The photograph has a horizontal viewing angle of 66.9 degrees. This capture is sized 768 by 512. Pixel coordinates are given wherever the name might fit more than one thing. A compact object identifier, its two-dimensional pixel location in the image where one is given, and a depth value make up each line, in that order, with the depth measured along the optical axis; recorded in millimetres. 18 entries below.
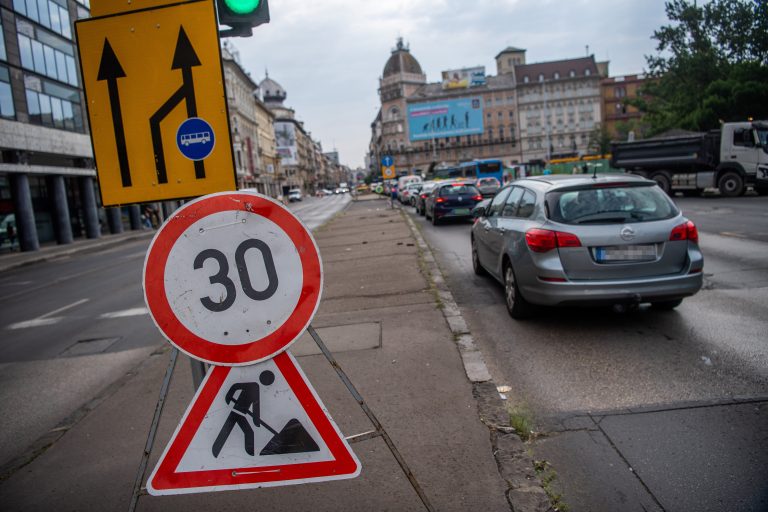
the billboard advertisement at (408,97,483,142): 84000
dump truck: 22625
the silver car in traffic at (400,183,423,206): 37750
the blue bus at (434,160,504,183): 55938
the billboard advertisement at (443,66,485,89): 112750
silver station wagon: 5742
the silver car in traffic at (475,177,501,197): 30109
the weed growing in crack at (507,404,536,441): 3646
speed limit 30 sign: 2457
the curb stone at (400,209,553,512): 2889
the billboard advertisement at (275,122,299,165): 125312
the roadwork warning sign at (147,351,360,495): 2439
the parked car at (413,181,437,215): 27362
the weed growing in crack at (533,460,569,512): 2836
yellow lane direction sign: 2756
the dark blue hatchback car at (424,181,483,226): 20125
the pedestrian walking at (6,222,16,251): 30203
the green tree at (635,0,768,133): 35250
